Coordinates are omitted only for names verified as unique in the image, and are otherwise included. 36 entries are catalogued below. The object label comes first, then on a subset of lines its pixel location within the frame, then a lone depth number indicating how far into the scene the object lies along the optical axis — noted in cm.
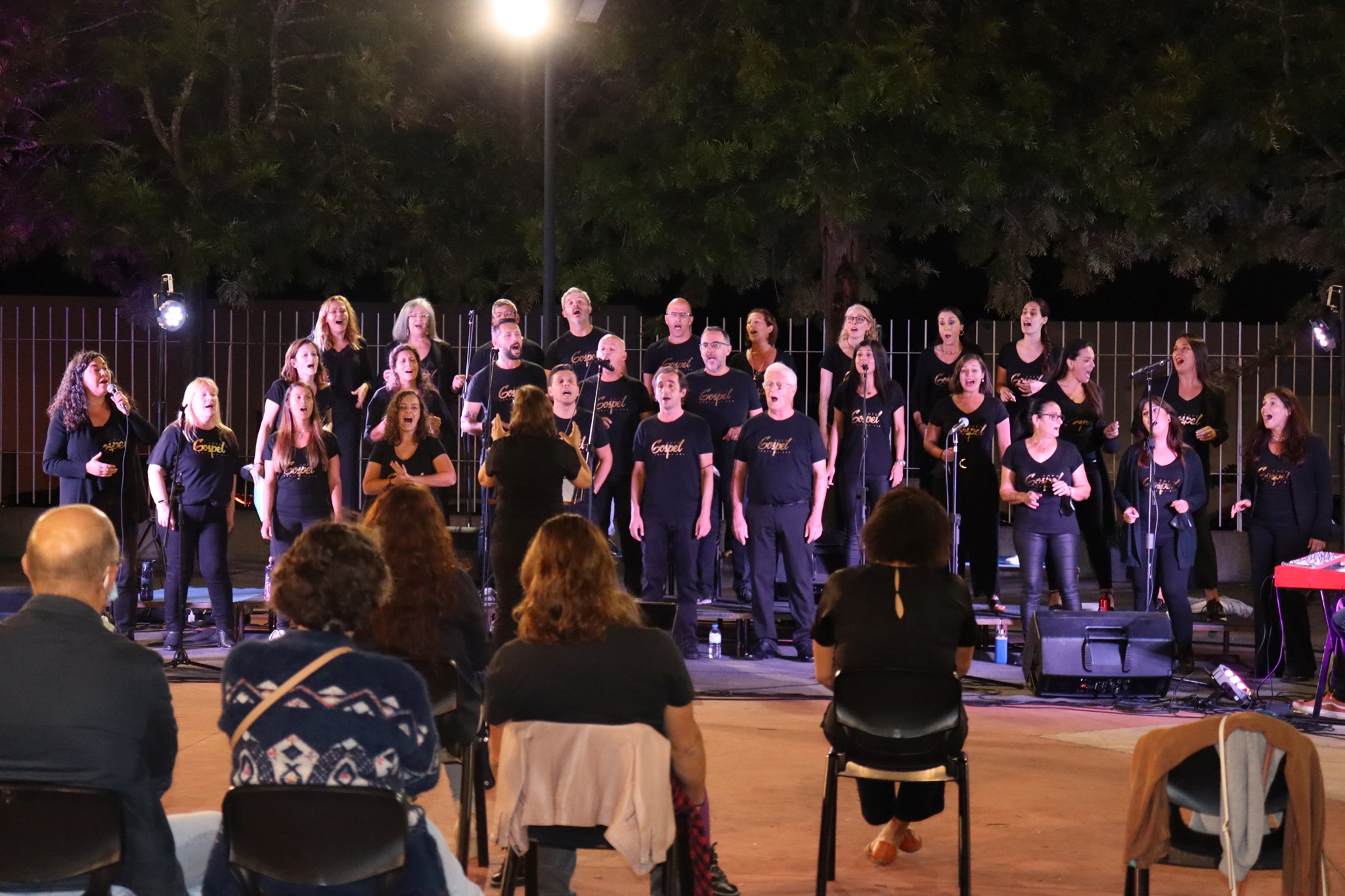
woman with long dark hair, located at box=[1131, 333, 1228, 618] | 1086
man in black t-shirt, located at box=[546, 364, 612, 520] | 964
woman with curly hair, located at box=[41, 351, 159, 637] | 973
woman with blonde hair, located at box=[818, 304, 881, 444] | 1096
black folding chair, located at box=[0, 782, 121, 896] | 353
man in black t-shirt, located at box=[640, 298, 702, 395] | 1121
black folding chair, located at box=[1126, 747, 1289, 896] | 420
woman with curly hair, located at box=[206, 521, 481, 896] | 366
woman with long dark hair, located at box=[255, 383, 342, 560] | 970
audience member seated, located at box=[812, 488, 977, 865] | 531
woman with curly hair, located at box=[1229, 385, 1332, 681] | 918
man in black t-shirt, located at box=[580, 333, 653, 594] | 1056
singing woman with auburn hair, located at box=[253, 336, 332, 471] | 1042
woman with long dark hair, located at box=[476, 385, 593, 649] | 816
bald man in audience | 359
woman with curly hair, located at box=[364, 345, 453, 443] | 1043
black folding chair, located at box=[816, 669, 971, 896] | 507
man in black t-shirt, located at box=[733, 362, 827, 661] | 959
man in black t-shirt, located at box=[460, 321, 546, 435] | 1071
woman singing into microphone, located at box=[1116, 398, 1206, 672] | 931
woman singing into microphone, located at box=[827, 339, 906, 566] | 1051
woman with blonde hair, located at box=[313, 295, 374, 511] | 1122
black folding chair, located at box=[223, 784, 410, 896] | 356
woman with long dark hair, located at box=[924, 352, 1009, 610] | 1050
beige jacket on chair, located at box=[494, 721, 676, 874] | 418
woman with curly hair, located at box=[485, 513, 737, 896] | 427
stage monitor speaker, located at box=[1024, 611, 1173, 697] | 848
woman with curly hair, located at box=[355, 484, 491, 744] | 516
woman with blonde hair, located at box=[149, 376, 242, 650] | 960
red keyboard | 795
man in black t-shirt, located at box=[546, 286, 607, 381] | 1118
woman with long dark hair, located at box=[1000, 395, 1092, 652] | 938
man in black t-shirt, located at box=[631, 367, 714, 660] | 962
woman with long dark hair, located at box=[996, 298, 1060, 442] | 1124
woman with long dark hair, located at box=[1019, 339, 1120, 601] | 1084
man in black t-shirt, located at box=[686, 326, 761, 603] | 1070
